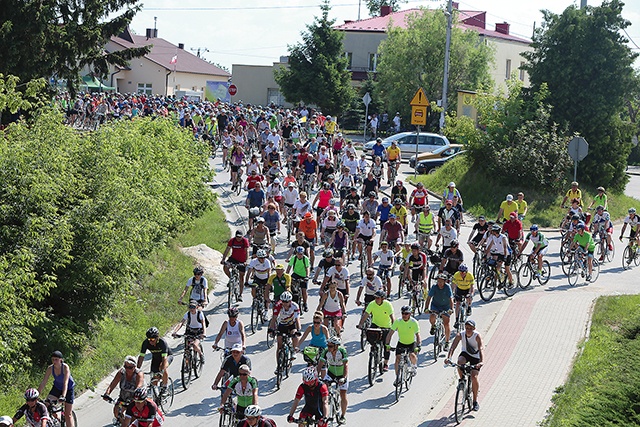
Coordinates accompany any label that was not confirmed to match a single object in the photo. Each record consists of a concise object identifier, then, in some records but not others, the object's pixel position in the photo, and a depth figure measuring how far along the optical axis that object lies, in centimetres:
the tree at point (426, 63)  6278
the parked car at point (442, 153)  4359
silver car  4659
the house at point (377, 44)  7819
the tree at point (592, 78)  3947
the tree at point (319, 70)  6262
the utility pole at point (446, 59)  5148
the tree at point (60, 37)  2983
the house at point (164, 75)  8338
